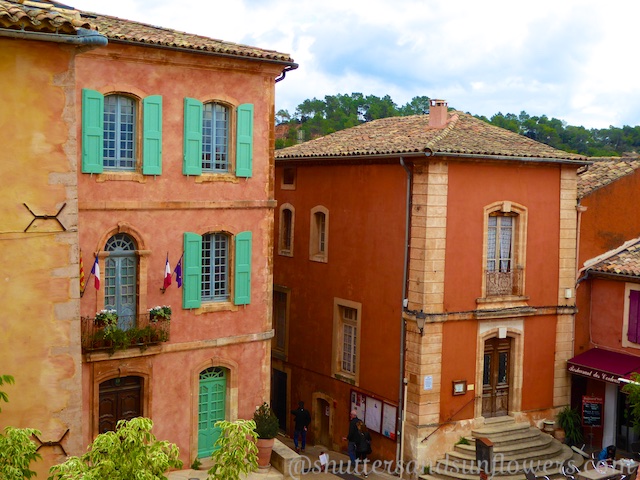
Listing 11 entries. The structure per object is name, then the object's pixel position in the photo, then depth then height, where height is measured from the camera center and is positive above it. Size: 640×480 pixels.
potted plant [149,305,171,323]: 18.06 -2.30
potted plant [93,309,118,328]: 17.34 -2.36
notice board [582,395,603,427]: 23.28 -5.48
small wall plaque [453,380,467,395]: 21.98 -4.60
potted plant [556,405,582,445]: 23.59 -5.96
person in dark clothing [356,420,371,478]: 22.22 -6.24
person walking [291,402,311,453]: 23.92 -6.11
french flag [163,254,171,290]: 18.12 -1.50
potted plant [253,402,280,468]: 19.09 -5.16
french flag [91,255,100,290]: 16.91 -1.37
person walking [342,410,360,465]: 22.31 -6.10
